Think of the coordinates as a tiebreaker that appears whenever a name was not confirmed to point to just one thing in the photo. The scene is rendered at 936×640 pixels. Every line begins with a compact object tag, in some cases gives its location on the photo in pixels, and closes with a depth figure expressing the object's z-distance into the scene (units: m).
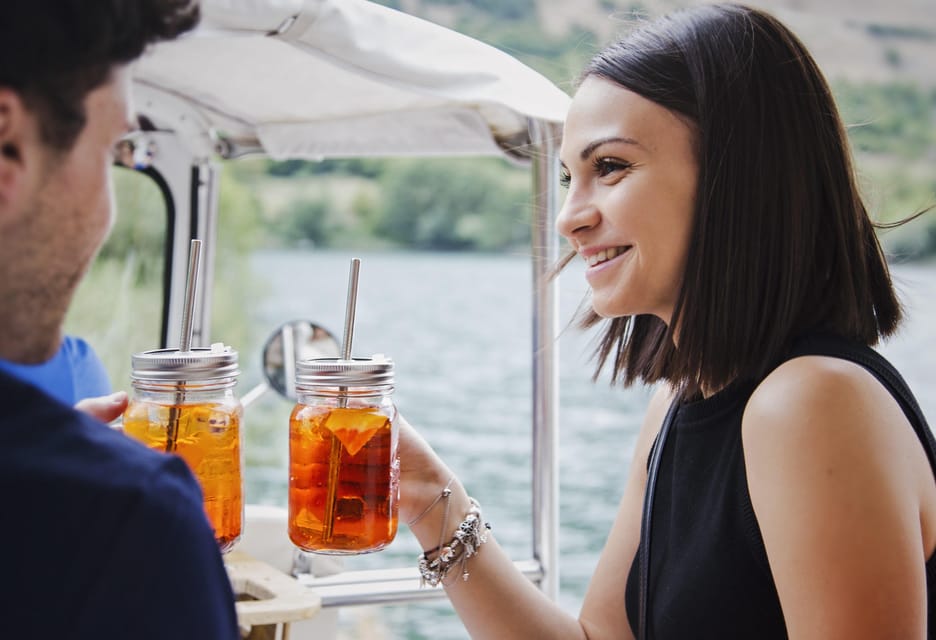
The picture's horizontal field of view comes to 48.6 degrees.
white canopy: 1.92
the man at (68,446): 0.81
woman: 1.41
